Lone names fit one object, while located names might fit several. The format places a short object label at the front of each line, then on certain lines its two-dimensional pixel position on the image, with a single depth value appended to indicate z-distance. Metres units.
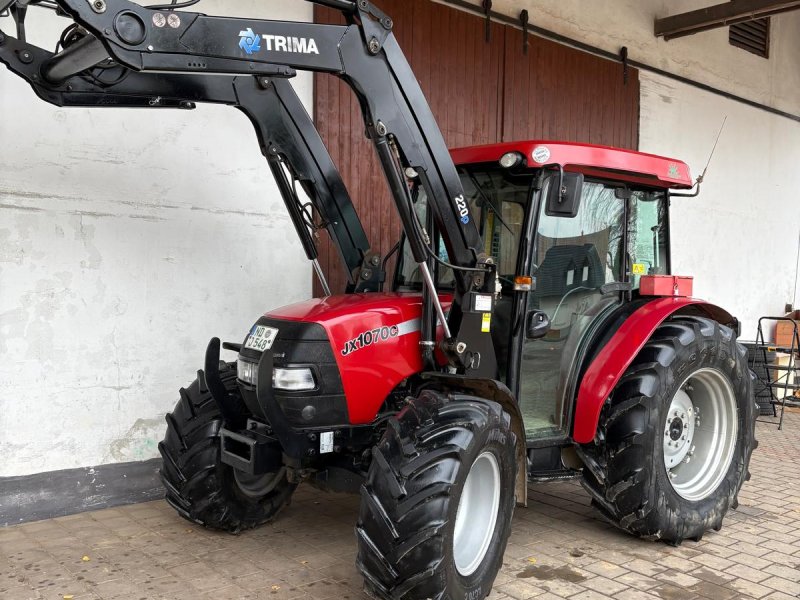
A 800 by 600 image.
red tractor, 3.20
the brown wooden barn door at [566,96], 7.57
